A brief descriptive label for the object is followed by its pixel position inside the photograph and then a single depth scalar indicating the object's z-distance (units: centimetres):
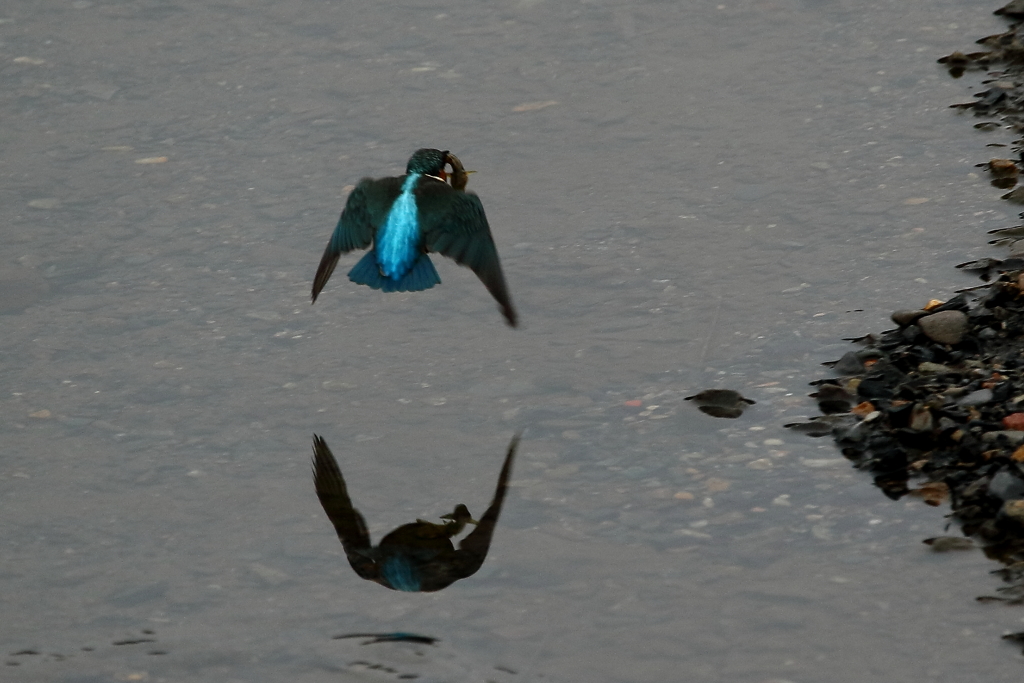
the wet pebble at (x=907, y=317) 1014
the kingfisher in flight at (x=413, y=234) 1034
